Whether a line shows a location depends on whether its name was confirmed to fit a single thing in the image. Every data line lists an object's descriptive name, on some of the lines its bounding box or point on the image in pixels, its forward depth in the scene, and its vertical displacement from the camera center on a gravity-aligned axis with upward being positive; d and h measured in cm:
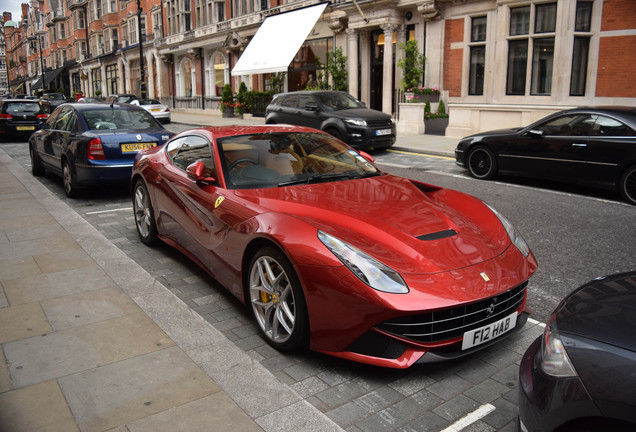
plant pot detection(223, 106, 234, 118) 3203 -28
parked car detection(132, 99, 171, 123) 2747 -6
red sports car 300 -91
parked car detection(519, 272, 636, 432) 180 -95
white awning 2331 +305
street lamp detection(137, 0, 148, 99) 3484 +160
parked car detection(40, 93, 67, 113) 3284 +57
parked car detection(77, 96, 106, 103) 3128 +54
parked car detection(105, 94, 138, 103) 2817 +54
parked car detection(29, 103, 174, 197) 820 -51
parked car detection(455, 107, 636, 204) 848 -77
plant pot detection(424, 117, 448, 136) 1861 -70
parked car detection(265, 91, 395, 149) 1384 -28
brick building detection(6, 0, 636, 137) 1583 +210
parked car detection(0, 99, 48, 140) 1891 -32
